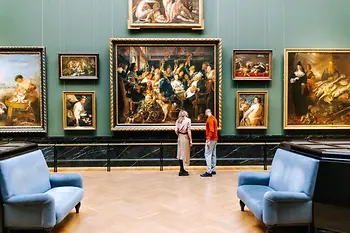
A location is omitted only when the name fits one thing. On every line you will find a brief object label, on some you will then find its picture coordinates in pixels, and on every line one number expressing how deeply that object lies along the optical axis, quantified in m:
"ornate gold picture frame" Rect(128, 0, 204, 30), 10.26
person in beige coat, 9.05
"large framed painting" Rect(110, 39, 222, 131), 10.30
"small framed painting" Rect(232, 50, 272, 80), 10.34
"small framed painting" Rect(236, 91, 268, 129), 10.42
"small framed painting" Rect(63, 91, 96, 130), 10.28
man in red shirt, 8.96
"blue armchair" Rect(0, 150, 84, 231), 4.33
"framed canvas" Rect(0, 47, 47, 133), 10.21
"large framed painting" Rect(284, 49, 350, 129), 10.40
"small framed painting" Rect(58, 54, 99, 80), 10.23
